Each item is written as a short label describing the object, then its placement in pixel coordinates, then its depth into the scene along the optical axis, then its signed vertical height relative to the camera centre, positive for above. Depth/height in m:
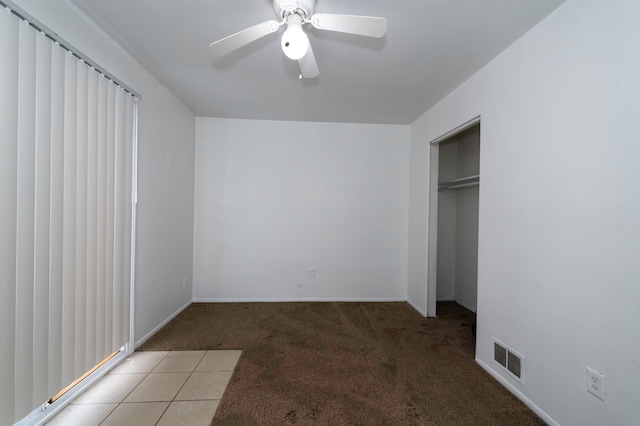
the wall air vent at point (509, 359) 1.59 -1.06
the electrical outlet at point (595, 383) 1.15 -0.86
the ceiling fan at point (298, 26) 1.17 +1.02
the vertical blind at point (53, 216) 1.14 -0.04
